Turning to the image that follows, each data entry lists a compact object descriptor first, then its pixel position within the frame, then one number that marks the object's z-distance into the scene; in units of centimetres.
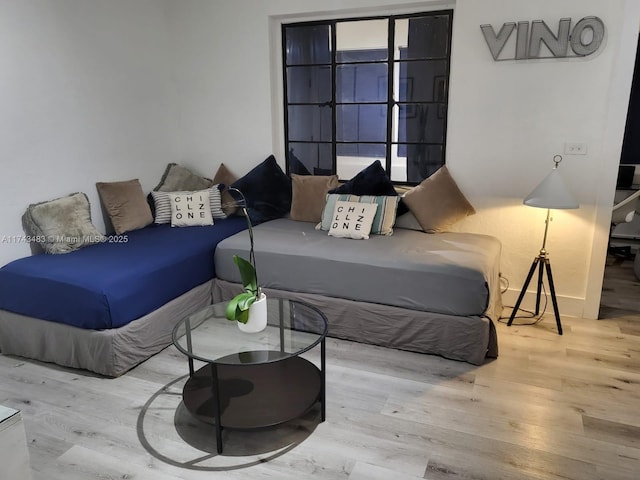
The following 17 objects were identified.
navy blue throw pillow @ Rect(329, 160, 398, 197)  375
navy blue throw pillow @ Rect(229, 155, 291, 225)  417
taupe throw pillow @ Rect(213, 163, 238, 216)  428
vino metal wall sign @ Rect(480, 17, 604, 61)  316
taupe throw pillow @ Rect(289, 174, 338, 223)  402
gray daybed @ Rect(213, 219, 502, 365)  288
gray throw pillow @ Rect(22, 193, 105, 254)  323
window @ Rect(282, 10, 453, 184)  386
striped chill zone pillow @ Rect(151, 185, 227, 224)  410
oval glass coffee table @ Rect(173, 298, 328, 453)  223
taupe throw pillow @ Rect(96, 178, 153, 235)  381
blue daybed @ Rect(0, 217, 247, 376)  275
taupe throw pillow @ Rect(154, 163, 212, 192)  436
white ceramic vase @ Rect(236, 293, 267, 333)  233
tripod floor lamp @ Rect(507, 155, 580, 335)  313
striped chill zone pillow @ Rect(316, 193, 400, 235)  360
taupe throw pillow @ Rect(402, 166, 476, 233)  362
